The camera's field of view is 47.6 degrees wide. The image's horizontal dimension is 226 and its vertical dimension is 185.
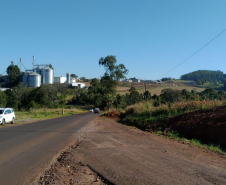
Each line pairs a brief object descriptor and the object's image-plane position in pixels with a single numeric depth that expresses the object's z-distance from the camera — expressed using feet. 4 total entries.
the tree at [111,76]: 192.95
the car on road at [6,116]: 79.82
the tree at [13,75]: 392.22
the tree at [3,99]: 200.38
